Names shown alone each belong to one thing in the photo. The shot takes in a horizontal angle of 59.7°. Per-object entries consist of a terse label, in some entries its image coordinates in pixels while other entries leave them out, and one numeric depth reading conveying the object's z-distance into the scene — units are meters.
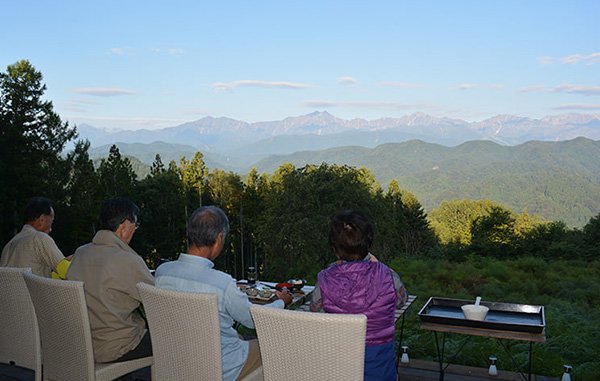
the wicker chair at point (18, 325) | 2.54
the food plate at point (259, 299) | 2.70
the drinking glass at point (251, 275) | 3.05
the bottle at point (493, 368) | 3.38
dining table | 2.71
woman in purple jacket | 2.02
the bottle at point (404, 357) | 3.57
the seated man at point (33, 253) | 3.10
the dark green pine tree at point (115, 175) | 25.00
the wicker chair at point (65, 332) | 2.21
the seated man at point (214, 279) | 2.10
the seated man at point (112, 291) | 2.38
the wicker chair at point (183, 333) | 1.96
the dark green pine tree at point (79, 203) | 21.47
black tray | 2.60
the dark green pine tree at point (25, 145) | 19.50
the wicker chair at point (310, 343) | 1.71
